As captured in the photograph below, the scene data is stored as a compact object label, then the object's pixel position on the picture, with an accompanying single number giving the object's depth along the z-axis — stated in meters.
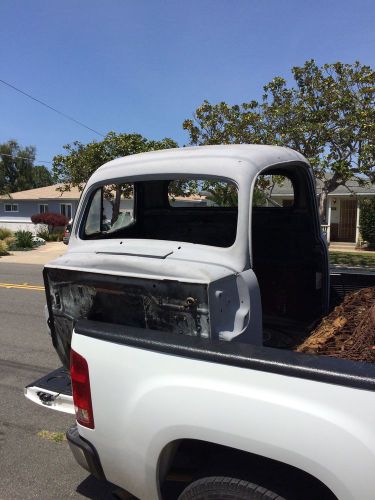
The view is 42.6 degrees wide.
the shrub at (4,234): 27.44
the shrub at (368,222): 23.44
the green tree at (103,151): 22.95
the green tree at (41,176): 69.18
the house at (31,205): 37.44
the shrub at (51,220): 33.31
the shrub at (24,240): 25.02
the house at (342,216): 26.59
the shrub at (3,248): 22.50
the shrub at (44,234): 29.91
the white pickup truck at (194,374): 1.79
